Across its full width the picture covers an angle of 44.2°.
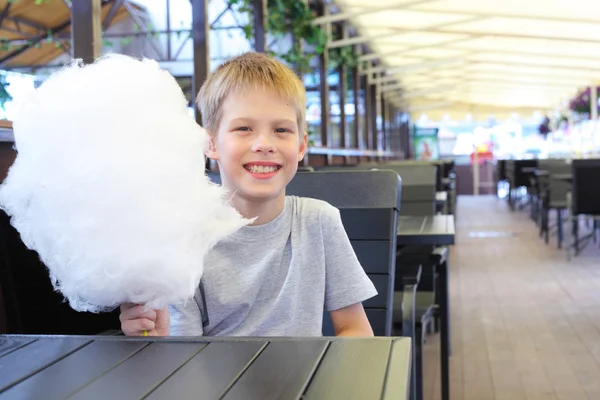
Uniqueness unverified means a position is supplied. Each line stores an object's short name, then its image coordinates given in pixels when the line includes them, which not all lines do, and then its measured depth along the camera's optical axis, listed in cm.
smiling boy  147
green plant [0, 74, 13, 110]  208
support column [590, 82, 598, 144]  1184
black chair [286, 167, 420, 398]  216
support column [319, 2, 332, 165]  888
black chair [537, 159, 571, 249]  828
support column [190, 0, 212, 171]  414
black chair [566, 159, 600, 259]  695
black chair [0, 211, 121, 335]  165
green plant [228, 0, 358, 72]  565
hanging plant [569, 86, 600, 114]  1201
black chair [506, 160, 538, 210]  1230
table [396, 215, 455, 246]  270
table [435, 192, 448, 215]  447
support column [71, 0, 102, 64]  278
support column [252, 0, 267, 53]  586
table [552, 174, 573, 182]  765
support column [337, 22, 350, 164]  1010
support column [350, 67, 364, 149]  1156
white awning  841
